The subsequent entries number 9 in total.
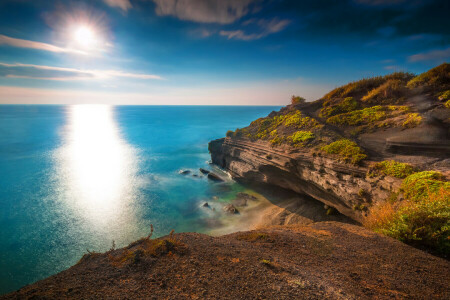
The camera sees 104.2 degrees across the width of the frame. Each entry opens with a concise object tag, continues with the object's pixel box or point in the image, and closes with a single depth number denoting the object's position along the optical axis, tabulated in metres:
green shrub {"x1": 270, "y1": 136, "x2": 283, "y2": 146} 17.78
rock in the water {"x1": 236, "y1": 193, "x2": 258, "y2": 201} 19.27
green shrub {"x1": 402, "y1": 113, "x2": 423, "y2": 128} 11.59
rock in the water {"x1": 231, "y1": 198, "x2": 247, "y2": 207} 18.30
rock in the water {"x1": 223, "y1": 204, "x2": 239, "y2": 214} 17.09
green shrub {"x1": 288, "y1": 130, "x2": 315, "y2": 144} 15.44
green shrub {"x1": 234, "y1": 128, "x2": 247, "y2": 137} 24.27
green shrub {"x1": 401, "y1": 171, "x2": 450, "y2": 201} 7.25
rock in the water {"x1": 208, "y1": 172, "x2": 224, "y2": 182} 24.71
